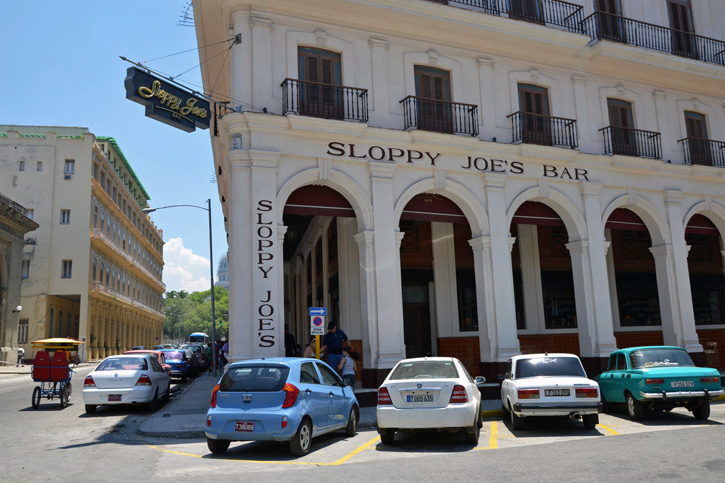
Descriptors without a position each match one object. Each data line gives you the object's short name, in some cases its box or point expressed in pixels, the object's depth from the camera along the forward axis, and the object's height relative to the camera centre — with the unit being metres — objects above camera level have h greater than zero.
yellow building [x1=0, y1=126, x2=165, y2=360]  48.44 +9.83
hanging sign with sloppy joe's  13.78 +5.62
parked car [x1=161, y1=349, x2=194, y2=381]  26.64 -0.67
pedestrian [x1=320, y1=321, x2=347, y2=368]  15.53 -0.08
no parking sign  14.39 +0.40
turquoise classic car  11.84 -0.99
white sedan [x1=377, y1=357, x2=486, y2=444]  9.72 -1.06
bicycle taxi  16.22 -0.59
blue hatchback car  9.18 -0.93
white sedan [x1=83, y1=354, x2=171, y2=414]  15.33 -0.84
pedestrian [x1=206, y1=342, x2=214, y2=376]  36.44 -0.70
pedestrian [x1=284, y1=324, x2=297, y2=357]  17.38 -0.05
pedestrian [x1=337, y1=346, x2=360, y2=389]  14.73 -0.55
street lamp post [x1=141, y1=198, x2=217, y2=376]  28.80 +4.33
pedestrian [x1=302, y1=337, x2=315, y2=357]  14.99 -0.18
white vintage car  10.91 -1.01
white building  16.11 +5.01
